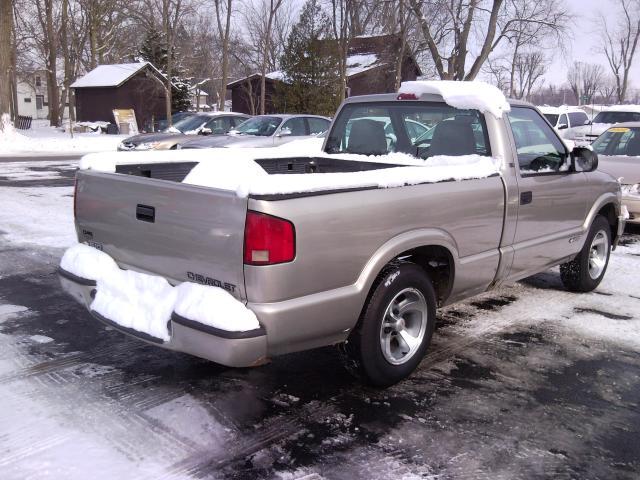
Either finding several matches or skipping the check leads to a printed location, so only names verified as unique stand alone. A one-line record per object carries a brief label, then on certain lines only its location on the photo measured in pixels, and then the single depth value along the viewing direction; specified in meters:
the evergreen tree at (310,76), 32.31
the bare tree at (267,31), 37.97
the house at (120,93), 41.12
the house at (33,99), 81.59
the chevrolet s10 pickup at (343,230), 3.05
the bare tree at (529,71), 81.85
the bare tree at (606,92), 103.44
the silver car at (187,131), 15.40
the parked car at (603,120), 17.72
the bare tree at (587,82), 95.69
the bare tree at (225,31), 36.69
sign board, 35.19
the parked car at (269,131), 13.62
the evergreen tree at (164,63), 43.47
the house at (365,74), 37.73
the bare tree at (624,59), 69.56
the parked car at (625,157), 8.75
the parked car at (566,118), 21.25
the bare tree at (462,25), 30.95
